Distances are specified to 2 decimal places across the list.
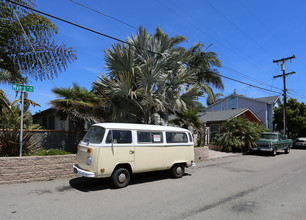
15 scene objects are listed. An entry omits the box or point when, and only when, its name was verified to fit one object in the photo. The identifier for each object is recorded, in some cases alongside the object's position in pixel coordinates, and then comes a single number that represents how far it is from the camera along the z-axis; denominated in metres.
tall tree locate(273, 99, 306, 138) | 26.29
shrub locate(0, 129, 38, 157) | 7.63
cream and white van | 6.30
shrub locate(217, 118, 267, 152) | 17.30
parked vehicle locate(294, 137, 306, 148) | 23.94
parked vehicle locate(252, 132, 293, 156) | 16.39
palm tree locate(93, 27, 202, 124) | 10.77
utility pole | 25.66
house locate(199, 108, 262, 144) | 22.84
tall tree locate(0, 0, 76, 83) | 7.94
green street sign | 7.46
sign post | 7.43
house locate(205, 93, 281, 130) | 33.03
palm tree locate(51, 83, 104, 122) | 8.88
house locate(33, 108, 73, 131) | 13.97
